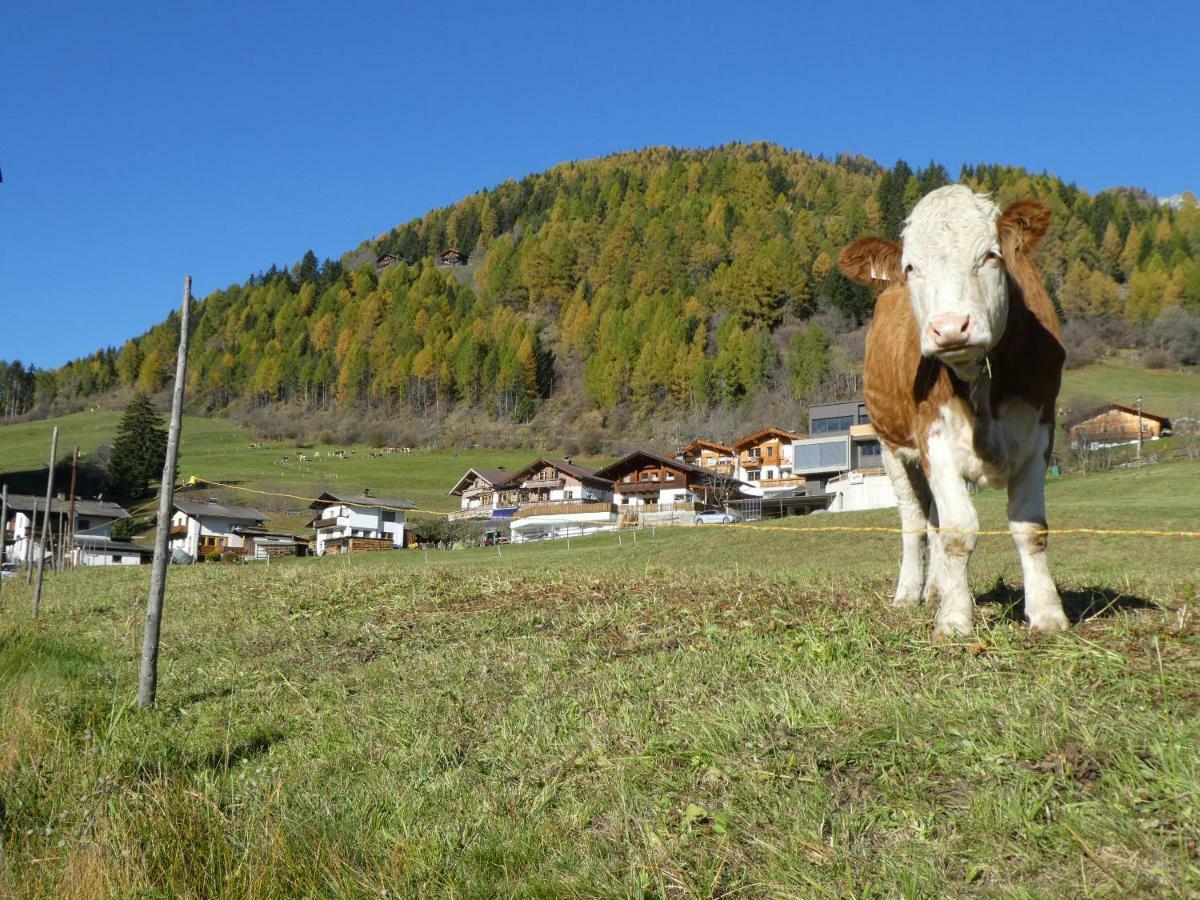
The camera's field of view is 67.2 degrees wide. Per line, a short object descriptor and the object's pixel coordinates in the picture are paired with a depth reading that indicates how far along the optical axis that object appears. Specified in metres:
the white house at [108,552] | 78.17
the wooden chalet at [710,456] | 101.81
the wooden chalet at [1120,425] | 86.06
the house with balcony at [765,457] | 99.68
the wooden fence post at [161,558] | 8.06
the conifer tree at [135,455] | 100.75
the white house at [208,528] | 85.19
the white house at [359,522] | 84.06
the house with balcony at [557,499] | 81.19
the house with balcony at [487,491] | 92.84
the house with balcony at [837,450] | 81.81
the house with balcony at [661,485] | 82.81
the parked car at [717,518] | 67.36
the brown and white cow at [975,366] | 5.73
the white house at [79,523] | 78.62
